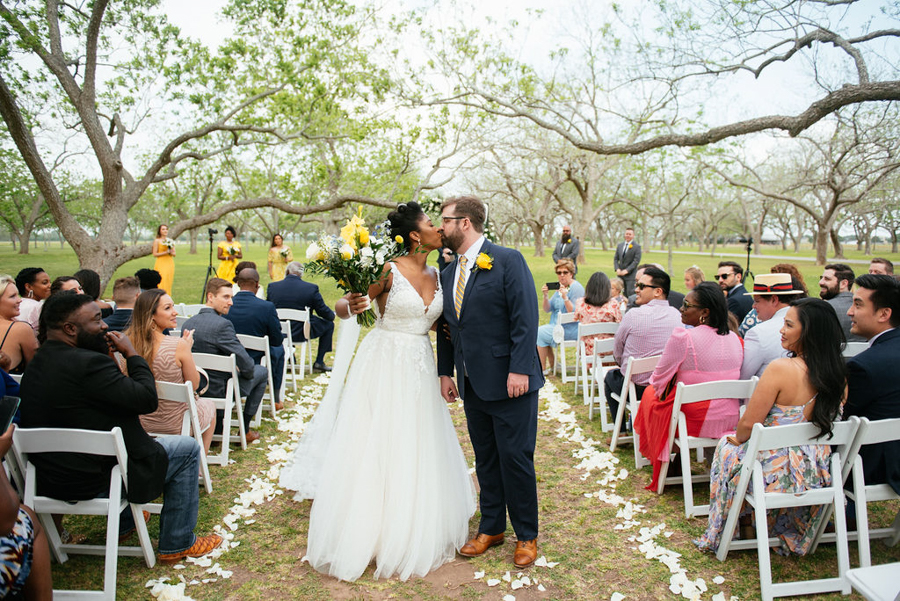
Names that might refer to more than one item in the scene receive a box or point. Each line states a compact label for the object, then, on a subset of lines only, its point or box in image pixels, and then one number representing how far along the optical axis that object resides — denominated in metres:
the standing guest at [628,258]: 12.82
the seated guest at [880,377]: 3.21
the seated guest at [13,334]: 4.07
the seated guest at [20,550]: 2.27
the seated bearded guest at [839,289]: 5.44
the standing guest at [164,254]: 11.87
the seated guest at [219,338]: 5.06
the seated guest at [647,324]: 4.97
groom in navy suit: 3.19
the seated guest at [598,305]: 6.69
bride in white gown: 3.35
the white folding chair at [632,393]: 4.86
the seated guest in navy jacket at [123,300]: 5.18
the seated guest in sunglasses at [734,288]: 6.40
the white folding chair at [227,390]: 4.92
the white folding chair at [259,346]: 5.87
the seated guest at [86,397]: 2.90
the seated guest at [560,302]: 7.87
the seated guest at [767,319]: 4.29
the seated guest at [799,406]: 3.05
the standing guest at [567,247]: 13.86
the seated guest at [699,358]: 4.16
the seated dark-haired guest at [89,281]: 5.68
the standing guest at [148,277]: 6.36
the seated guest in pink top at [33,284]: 5.75
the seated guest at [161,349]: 3.96
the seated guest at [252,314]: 6.03
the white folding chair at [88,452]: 2.89
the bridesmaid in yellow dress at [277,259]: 13.48
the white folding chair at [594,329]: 6.28
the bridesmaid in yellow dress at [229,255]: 12.16
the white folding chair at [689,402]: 3.79
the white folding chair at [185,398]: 3.94
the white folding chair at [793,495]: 2.98
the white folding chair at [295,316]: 7.48
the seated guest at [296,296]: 7.73
